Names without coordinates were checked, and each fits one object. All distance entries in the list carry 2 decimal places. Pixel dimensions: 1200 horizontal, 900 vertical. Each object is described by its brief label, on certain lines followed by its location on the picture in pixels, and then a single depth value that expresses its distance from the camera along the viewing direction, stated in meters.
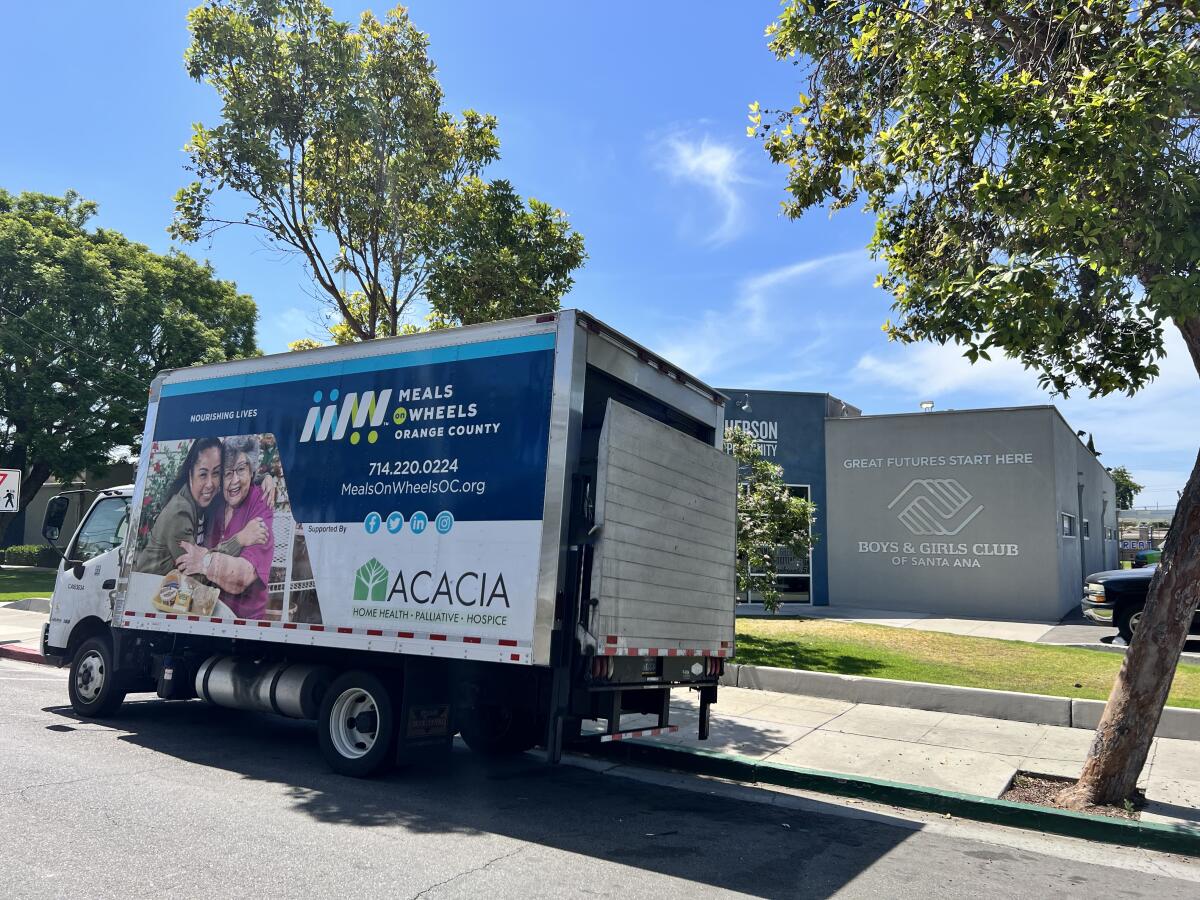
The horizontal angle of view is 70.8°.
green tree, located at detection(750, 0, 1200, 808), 5.92
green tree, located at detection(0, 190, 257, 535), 27.95
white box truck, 6.20
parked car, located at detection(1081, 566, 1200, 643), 14.52
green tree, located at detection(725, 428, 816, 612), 13.84
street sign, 16.06
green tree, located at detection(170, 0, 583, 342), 12.61
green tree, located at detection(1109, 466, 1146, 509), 87.38
